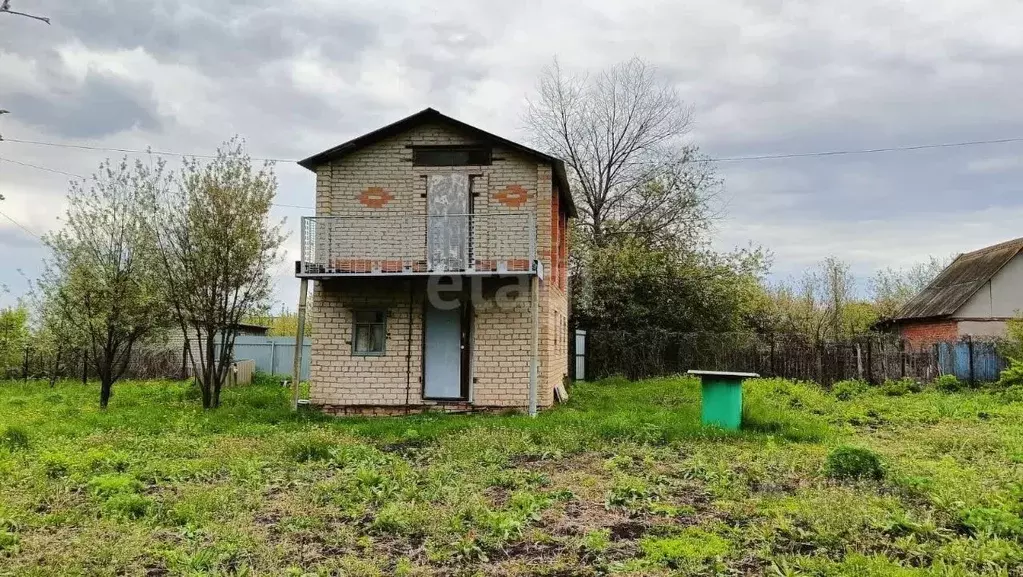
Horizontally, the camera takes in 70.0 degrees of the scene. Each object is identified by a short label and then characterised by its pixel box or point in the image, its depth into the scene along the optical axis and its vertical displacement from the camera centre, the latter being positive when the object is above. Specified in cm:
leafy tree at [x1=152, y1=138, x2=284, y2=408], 1434 +160
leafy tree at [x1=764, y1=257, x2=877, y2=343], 2569 +103
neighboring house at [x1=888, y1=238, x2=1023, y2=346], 2164 +104
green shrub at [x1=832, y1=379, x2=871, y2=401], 1706 -128
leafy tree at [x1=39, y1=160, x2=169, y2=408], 1473 +111
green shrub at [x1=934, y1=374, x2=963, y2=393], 1775 -115
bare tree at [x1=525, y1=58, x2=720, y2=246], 2541 +522
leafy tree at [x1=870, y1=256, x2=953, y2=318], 3716 +262
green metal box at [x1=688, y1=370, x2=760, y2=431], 1080 -98
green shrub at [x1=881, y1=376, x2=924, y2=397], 1738 -124
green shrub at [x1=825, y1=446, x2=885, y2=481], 743 -133
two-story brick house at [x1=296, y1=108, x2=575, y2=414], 1354 +97
